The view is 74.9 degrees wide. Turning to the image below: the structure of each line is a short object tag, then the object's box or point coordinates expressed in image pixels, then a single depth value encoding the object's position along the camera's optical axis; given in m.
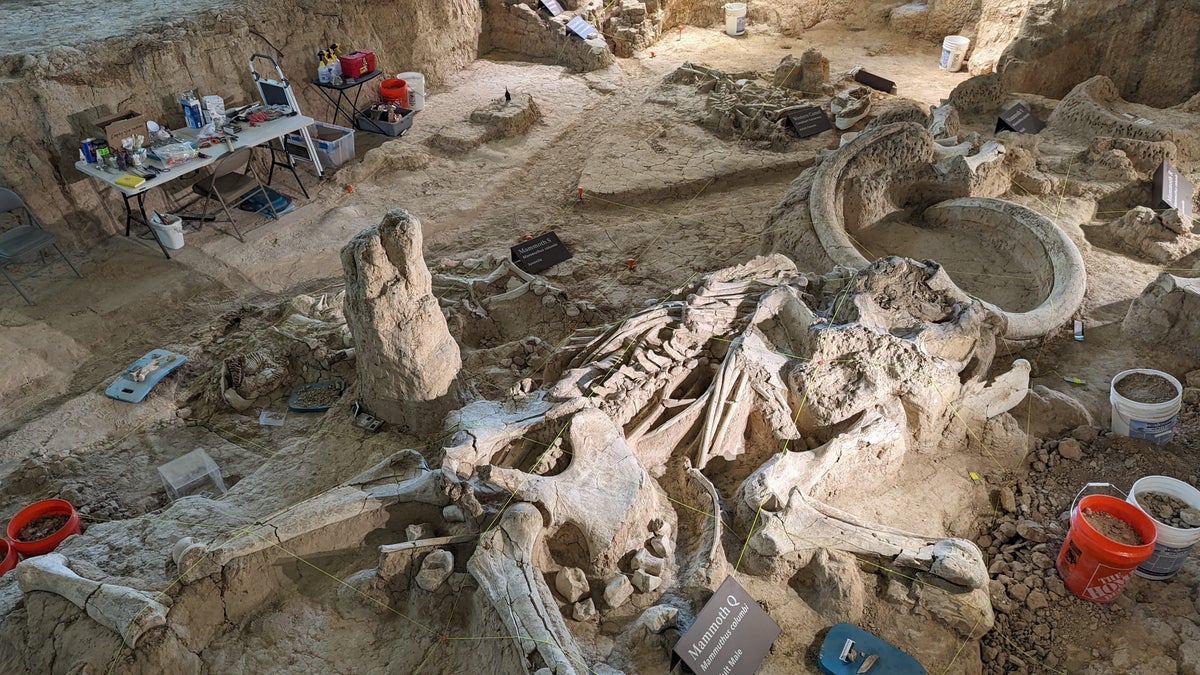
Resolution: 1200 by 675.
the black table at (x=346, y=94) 8.70
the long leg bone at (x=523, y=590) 2.79
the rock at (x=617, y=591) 3.20
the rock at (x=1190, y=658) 3.32
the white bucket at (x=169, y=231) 7.00
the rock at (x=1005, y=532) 4.02
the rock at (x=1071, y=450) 4.44
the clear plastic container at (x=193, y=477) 4.65
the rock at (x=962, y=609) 3.34
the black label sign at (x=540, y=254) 6.85
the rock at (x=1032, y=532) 3.96
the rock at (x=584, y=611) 3.14
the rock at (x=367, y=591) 3.28
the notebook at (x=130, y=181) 6.47
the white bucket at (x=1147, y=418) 4.38
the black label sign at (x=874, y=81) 10.28
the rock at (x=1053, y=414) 4.64
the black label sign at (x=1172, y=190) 6.51
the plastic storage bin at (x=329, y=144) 8.34
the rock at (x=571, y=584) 3.19
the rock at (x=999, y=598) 3.65
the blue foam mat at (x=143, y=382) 5.46
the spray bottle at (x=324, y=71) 8.64
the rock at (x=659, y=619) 3.07
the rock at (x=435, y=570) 3.16
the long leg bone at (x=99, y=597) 3.02
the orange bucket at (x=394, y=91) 9.24
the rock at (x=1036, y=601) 3.63
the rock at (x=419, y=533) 3.31
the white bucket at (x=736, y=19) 12.37
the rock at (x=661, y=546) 3.41
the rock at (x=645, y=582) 3.26
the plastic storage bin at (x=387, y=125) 9.02
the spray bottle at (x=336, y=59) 8.71
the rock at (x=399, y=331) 3.96
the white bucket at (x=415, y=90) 9.59
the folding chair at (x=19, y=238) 6.22
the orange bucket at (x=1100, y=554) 3.44
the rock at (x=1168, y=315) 5.16
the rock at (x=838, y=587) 3.36
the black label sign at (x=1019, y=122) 8.11
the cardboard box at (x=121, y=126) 6.68
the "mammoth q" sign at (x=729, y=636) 2.97
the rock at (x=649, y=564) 3.33
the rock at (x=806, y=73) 10.02
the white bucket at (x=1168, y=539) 3.57
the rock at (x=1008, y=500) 4.16
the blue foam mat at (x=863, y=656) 3.14
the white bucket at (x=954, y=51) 10.88
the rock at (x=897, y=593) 3.40
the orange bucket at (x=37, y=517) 4.06
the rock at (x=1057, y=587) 3.69
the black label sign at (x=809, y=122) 9.07
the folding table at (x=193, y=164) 6.57
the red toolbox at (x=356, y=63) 8.70
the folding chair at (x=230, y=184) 7.00
